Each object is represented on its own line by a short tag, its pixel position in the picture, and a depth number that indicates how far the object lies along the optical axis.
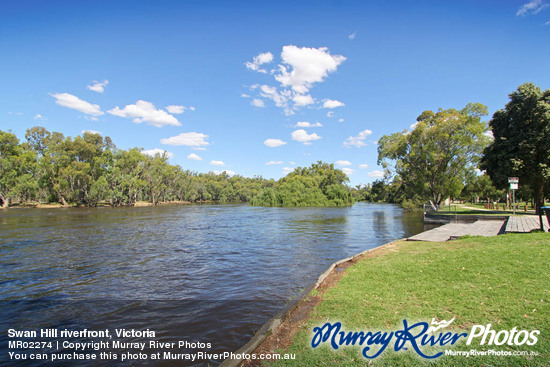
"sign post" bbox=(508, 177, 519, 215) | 16.55
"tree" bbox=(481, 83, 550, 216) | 19.70
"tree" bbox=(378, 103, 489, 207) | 31.25
